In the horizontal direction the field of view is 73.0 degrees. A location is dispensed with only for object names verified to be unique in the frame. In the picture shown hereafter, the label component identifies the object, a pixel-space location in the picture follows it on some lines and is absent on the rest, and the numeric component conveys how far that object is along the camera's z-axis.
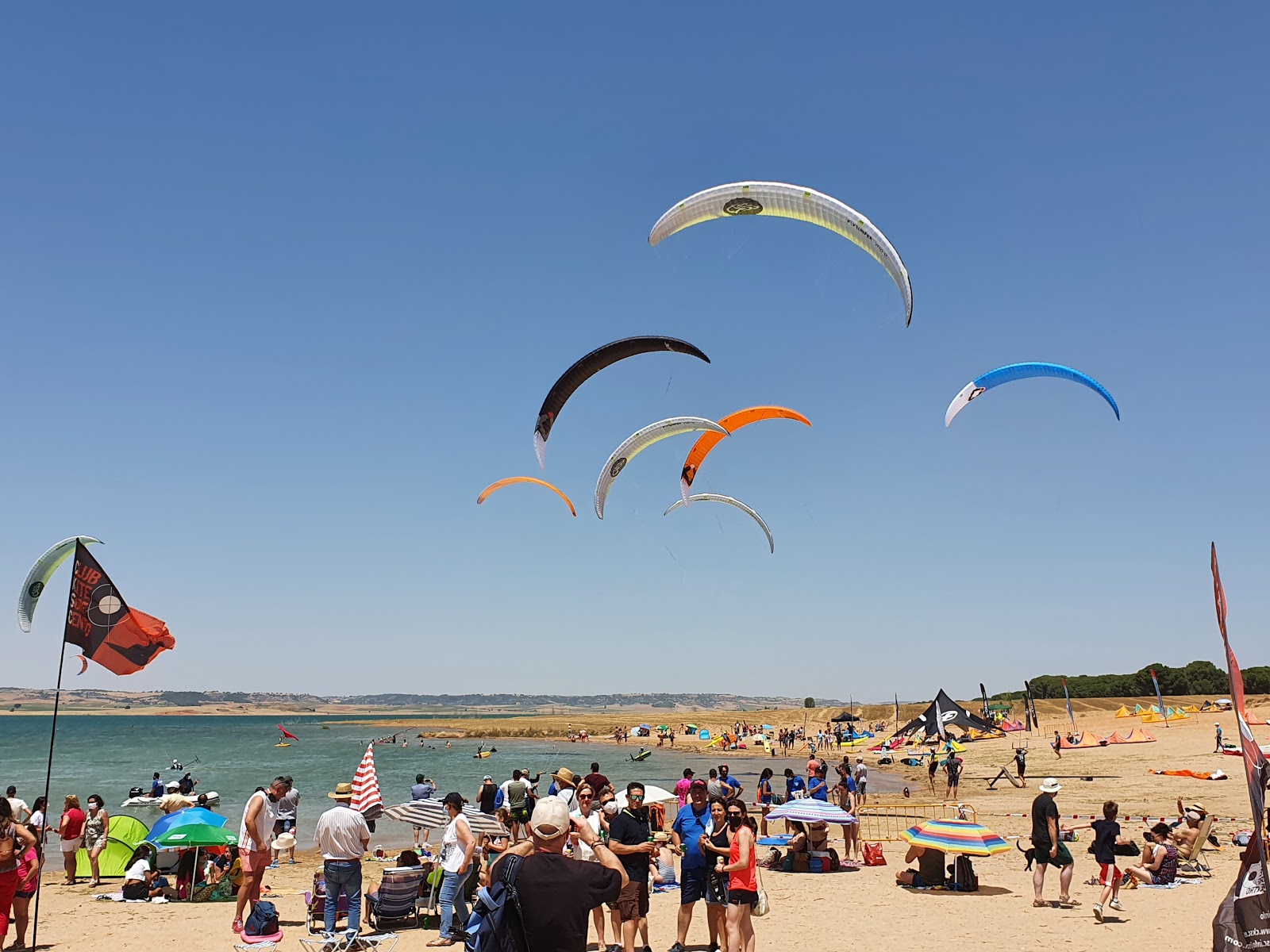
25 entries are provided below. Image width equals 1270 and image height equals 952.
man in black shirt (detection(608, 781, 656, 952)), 7.41
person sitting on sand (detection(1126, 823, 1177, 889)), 11.25
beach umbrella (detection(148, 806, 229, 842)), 11.41
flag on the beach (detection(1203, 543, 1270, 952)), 4.53
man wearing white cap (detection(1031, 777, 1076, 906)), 10.09
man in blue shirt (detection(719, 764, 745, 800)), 12.60
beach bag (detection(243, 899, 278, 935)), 9.23
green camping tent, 13.43
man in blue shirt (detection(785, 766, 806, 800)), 15.65
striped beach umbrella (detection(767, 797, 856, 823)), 11.99
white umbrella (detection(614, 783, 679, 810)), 12.03
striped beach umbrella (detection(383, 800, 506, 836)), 9.51
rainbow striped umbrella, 10.75
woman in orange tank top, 7.35
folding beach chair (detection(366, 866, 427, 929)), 9.70
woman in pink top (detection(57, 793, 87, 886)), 13.13
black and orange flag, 10.88
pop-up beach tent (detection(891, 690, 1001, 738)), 31.33
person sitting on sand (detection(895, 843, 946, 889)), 11.48
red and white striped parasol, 11.88
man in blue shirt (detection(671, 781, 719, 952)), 7.76
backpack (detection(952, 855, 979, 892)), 11.25
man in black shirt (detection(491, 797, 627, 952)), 3.75
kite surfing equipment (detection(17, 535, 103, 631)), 15.05
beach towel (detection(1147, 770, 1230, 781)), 24.19
